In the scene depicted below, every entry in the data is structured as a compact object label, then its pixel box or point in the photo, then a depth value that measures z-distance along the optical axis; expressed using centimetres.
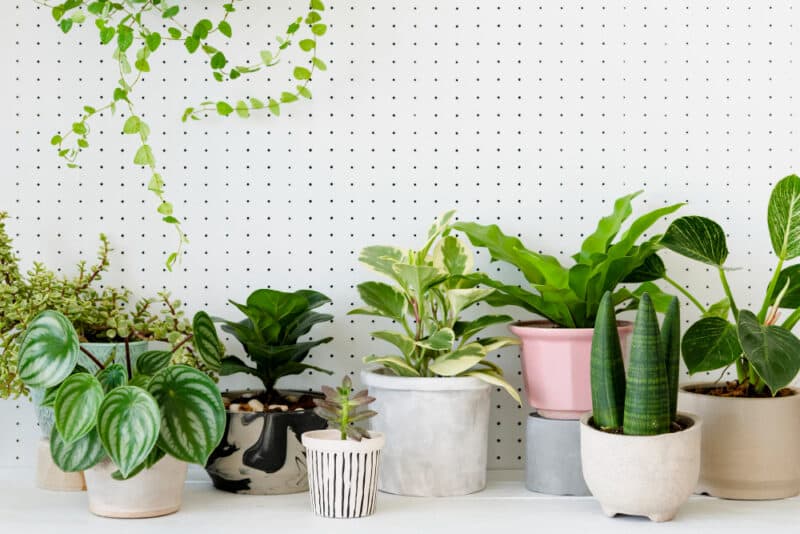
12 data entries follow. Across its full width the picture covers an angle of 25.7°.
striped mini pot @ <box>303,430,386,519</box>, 170
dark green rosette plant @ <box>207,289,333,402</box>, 183
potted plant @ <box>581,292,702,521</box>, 166
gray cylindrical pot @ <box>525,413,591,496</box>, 179
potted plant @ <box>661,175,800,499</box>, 175
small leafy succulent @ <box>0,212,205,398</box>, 179
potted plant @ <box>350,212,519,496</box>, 178
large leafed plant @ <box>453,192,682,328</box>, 178
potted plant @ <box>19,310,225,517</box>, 164
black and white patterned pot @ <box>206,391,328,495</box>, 179
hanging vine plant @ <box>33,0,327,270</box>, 185
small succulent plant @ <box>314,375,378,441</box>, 171
